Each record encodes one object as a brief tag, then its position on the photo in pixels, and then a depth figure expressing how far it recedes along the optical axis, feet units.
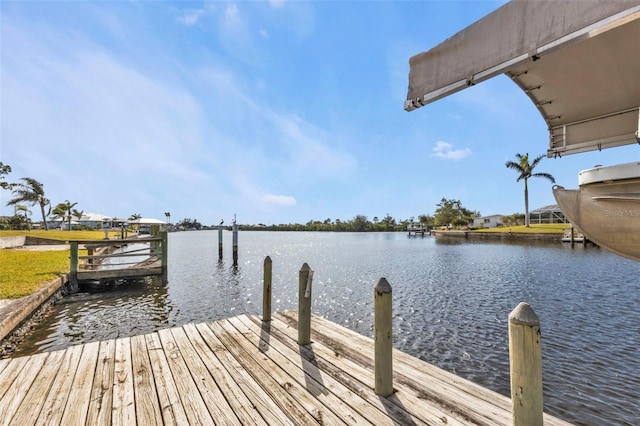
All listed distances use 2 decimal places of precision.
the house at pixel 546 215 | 187.21
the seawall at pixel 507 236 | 115.65
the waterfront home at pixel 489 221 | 217.36
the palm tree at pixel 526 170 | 148.05
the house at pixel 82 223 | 151.19
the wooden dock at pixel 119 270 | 35.58
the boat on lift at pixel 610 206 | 10.03
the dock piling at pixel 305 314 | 13.85
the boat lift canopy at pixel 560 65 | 8.11
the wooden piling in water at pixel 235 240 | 71.95
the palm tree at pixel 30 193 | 138.21
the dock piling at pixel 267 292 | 17.67
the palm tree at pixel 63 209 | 178.40
